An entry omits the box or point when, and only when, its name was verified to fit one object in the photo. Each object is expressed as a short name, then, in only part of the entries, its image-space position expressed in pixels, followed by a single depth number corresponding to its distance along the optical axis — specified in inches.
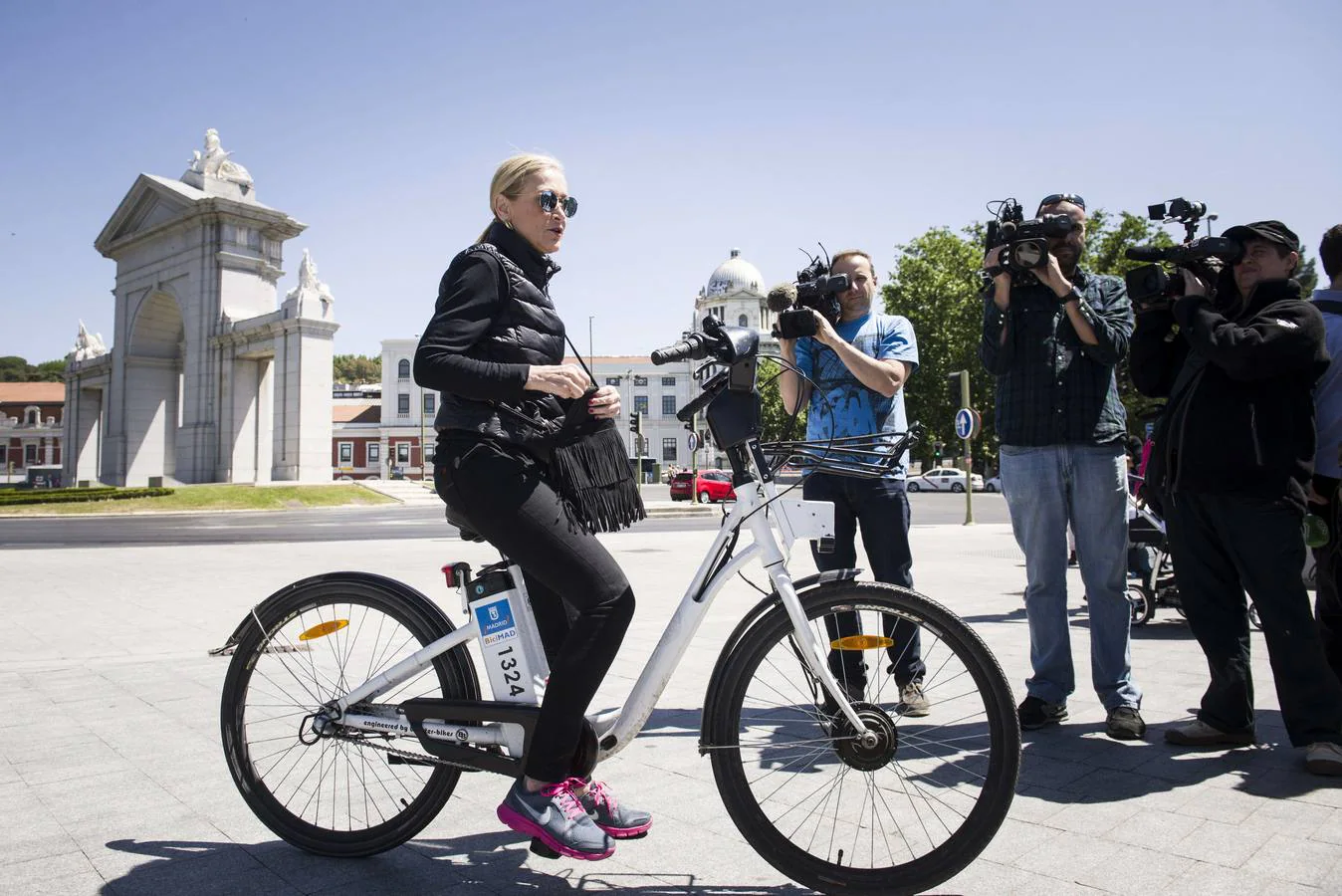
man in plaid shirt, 163.5
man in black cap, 140.9
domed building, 4456.2
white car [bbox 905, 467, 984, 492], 2009.1
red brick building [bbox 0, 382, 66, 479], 4005.9
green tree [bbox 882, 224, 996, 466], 1939.0
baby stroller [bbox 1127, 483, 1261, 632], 274.8
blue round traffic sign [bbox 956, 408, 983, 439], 749.3
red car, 1513.3
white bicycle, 94.2
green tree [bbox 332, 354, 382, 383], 5142.7
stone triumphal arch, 1612.9
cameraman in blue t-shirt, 167.3
